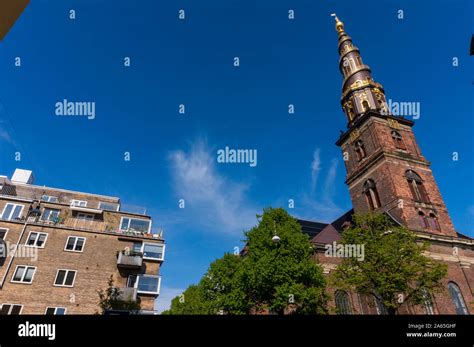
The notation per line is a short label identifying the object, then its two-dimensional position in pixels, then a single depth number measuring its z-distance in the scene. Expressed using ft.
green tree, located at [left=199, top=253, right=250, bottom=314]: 80.12
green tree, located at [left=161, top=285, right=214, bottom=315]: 96.06
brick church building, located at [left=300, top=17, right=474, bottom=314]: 106.22
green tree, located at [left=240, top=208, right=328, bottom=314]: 75.31
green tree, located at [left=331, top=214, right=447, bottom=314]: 71.31
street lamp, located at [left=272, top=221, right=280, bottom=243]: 76.91
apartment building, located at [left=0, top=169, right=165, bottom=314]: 95.55
